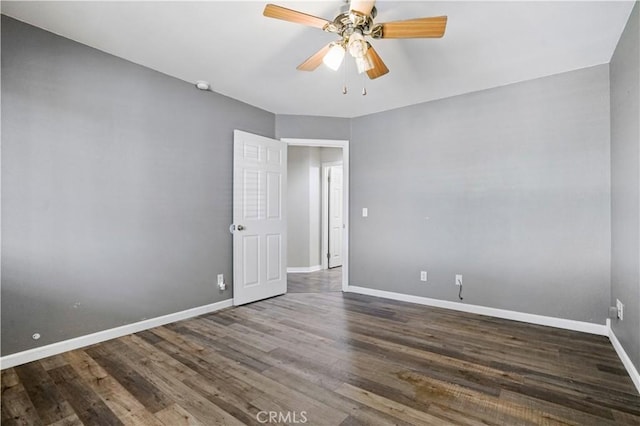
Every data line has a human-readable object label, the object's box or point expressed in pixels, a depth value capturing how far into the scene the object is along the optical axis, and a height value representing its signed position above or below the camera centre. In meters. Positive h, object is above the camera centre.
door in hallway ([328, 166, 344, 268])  6.24 -0.03
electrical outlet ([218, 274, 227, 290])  3.54 -0.80
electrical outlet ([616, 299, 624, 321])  2.34 -0.74
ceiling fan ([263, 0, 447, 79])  1.71 +1.10
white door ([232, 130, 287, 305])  3.66 -0.06
